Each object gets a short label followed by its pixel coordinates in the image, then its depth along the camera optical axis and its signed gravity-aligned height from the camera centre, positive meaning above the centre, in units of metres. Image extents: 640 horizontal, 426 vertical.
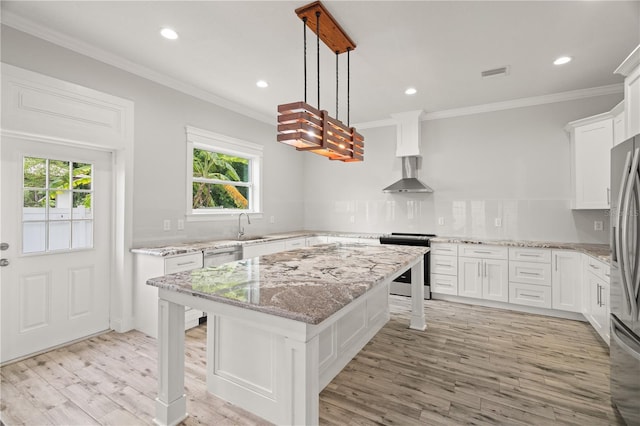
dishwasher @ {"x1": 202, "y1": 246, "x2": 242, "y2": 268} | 3.43 -0.50
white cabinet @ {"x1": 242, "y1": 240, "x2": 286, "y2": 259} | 3.85 -0.47
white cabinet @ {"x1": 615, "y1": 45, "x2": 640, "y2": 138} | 2.19 +0.92
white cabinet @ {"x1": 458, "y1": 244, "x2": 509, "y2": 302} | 3.89 -0.79
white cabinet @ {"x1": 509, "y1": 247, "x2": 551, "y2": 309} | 3.67 -0.79
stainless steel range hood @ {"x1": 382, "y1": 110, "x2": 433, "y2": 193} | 4.69 +1.02
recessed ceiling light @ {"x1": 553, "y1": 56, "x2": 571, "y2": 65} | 2.98 +1.55
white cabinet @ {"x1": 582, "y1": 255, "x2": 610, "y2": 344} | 2.75 -0.82
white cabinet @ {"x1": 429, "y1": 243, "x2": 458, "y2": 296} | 4.17 -0.77
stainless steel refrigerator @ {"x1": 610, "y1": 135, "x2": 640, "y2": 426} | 1.65 -0.42
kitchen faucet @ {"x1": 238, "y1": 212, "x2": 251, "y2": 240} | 4.42 -0.23
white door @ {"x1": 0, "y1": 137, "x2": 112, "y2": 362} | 2.52 -0.27
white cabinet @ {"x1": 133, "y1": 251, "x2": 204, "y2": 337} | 2.99 -0.69
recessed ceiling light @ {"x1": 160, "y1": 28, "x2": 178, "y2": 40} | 2.55 +1.56
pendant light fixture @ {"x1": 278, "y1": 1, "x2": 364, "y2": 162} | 1.89 +0.62
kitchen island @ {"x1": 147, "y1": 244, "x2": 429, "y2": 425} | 1.31 -0.54
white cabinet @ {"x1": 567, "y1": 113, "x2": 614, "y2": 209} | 3.33 +0.61
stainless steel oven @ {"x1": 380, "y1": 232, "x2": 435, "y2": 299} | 4.30 -0.88
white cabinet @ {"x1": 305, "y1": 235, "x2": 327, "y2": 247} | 5.07 -0.44
